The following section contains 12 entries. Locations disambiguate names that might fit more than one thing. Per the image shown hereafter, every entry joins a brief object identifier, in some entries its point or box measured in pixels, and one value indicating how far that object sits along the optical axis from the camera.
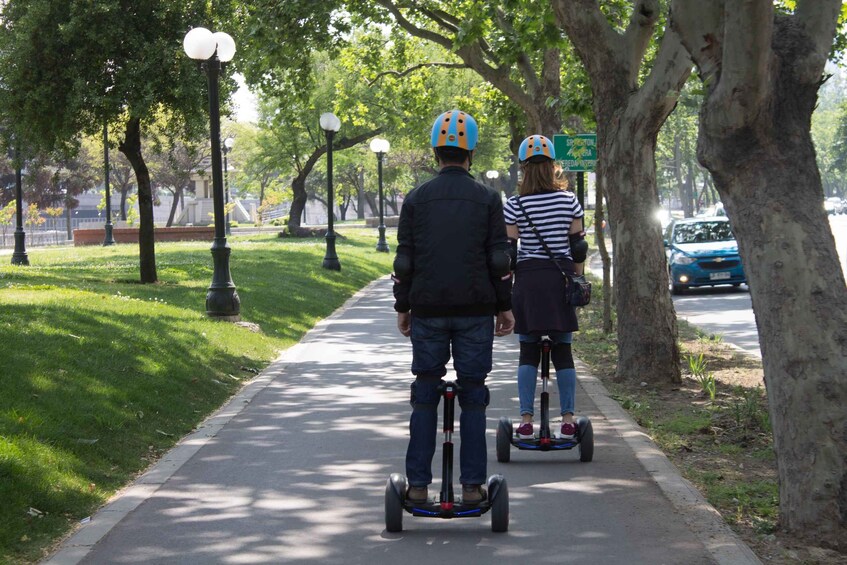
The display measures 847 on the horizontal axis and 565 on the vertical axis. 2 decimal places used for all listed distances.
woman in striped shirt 7.77
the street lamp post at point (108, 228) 42.53
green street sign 17.06
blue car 25.86
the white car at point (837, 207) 100.44
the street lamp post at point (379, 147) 36.84
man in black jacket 5.94
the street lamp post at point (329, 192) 28.28
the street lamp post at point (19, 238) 30.17
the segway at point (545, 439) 7.79
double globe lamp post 16.14
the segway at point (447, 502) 5.97
